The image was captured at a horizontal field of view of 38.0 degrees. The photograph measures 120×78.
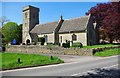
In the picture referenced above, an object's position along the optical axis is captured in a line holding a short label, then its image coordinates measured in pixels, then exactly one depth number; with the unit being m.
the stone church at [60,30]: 41.94
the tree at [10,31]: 71.19
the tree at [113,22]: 33.16
